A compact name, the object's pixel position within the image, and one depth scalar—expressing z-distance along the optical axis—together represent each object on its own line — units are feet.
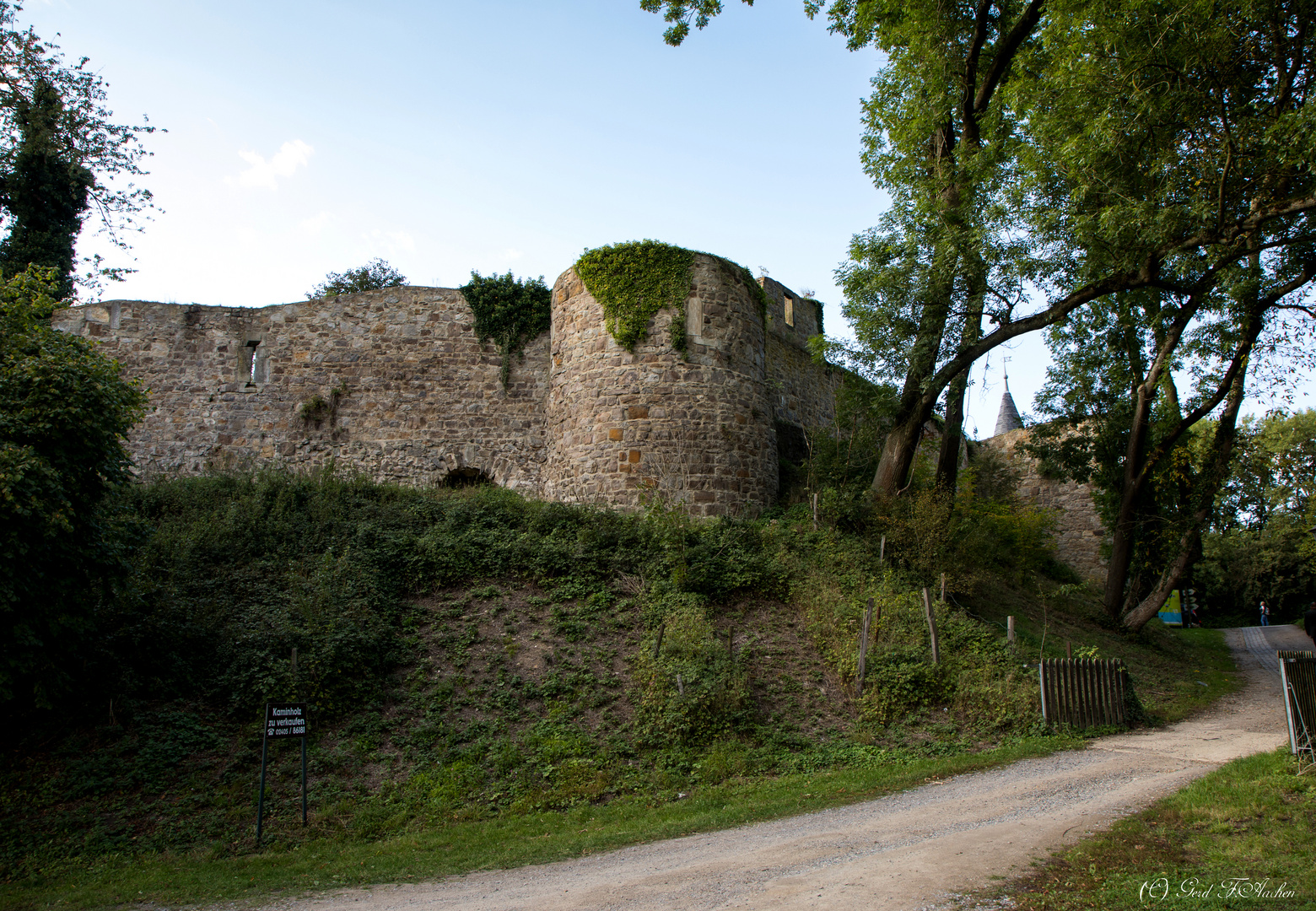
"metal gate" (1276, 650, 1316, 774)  23.93
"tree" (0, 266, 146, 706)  24.81
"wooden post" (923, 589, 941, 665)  34.45
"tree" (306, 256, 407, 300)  90.30
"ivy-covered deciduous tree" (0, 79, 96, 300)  57.93
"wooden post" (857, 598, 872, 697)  34.12
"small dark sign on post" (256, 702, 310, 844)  25.20
